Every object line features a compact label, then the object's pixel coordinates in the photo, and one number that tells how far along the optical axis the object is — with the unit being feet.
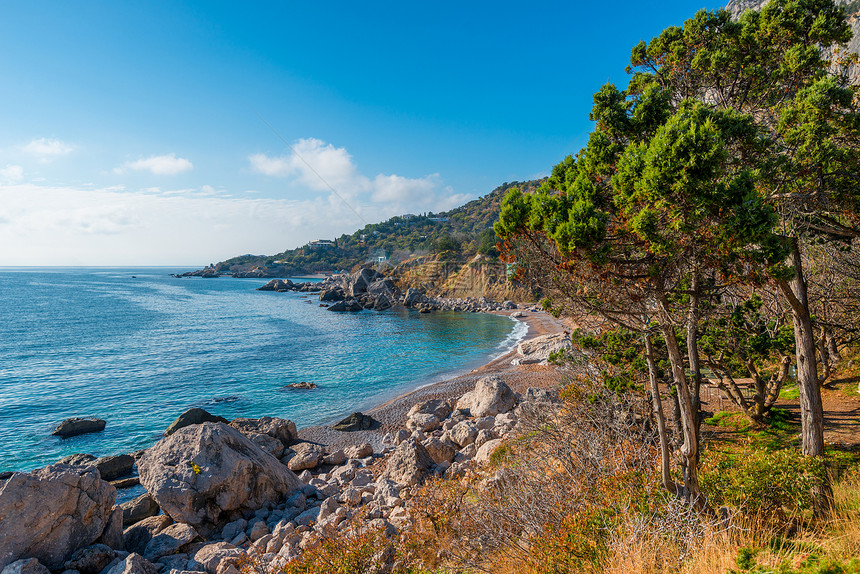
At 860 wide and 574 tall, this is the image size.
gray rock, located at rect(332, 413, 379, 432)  60.72
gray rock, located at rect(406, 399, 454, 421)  61.98
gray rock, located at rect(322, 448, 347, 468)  49.24
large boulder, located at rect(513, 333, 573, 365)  98.94
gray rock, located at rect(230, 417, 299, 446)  55.01
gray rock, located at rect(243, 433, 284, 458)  50.60
